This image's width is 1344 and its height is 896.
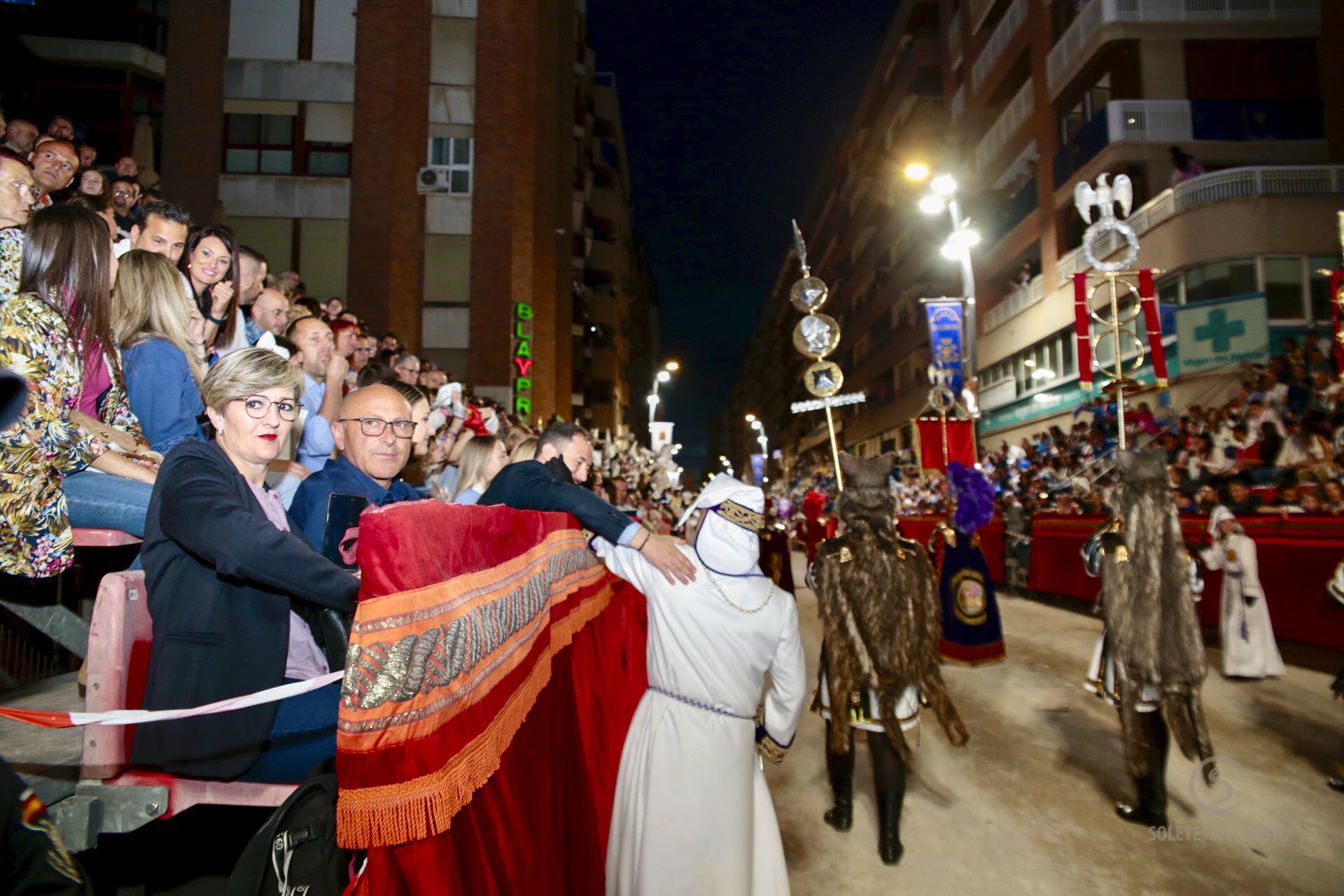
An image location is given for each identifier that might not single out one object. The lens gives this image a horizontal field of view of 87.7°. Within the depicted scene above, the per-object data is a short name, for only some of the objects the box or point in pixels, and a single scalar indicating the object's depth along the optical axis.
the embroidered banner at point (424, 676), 1.46
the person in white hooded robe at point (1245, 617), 7.12
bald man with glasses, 2.77
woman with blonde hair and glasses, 1.86
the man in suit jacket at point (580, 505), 3.16
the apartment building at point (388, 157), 19.72
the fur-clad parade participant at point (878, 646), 4.32
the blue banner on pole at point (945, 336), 17.05
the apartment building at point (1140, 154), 17.23
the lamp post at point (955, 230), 12.49
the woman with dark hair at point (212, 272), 3.88
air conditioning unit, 21.19
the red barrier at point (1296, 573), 7.44
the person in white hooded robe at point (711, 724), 2.95
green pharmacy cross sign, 16.44
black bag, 1.64
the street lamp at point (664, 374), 34.19
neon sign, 21.81
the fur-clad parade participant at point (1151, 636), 4.31
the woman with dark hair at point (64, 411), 2.43
